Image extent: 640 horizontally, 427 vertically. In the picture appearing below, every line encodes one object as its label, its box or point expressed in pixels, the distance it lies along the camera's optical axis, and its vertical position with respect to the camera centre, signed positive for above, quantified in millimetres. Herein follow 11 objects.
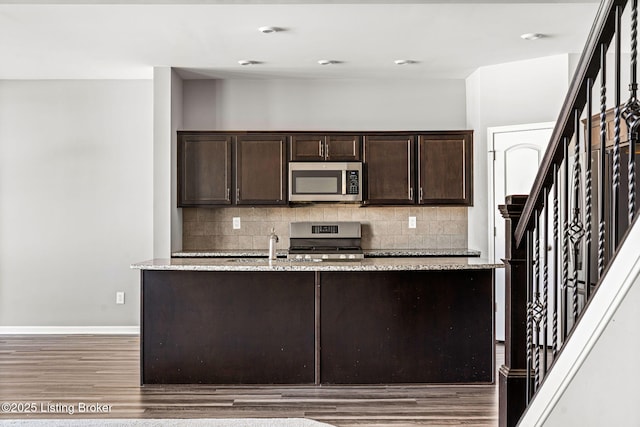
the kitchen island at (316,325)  4227 -714
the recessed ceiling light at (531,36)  4855 +1407
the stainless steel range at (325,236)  6395 -175
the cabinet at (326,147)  6219 +705
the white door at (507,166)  5668 +478
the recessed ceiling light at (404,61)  5656 +1412
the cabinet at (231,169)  6137 +489
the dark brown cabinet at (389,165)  6199 +526
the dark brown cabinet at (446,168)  6168 +491
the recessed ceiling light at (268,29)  4637 +1396
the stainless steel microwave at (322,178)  6188 +397
